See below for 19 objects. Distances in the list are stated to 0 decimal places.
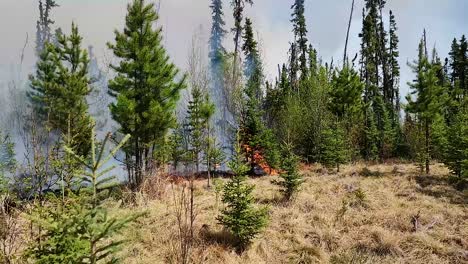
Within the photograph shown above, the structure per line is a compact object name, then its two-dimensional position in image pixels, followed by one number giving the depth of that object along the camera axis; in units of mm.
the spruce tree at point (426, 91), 18828
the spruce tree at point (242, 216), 9109
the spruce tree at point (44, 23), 47709
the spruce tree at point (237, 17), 29672
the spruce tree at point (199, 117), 20688
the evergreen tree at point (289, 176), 12867
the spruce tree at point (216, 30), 47719
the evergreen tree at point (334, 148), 20078
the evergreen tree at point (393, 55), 44066
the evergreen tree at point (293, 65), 40366
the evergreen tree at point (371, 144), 28891
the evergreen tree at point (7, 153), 20219
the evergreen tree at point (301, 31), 40312
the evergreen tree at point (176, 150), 22250
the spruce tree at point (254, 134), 22478
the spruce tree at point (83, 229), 2992
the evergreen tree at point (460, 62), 46750
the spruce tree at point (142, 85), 15320
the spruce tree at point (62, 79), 20359
